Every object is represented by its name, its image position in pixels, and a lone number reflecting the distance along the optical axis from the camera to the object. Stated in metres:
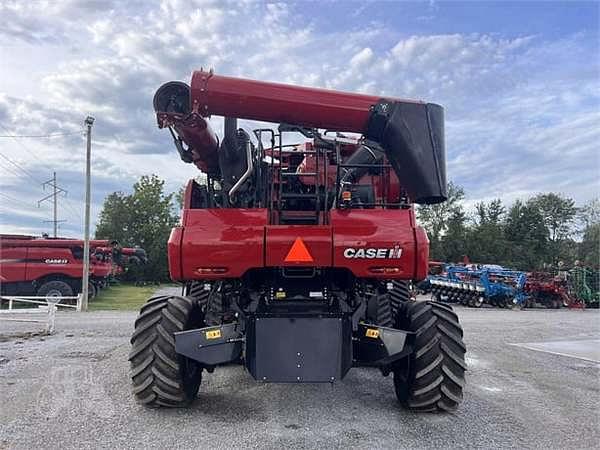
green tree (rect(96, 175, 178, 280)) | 42.75
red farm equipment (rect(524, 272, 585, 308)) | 25.41
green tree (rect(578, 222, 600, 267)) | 56.69
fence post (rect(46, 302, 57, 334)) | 10.78
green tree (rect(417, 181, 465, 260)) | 54.31
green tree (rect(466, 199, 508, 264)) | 49.66
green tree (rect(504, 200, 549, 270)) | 51.38
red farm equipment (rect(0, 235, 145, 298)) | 20.25
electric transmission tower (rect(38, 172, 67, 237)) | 50.85
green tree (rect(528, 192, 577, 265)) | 63.50
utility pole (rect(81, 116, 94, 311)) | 19.42
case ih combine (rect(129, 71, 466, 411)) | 4.70
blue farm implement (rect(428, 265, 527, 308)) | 24.42
